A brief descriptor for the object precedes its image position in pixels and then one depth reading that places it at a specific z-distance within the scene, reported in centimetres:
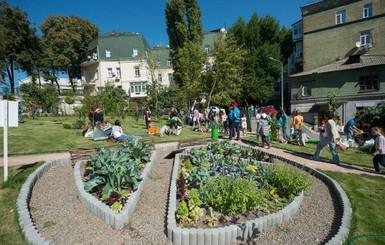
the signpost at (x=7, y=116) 588
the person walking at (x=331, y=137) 783
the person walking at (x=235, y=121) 1212
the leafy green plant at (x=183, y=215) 393
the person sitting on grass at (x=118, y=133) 1102
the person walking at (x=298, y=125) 1135
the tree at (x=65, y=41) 3906
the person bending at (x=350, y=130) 1156
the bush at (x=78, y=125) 1659
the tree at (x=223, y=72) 2401
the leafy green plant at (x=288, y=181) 498
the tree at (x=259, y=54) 3447
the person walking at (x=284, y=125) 1241
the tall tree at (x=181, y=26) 3000
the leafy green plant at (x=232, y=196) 425
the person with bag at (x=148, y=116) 1641
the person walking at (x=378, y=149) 703
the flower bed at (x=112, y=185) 425
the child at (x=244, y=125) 1502
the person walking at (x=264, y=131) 1023
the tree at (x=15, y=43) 3275
